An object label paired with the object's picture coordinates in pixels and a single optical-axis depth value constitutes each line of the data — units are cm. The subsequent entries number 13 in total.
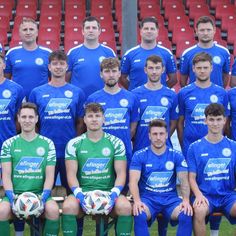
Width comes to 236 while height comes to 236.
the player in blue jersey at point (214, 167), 960
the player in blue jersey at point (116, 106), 1021
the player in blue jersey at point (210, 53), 1076
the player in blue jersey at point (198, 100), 1043
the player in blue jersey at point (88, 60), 1064
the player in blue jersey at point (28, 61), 1063
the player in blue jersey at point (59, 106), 1017
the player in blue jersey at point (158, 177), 954
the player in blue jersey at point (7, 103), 1026
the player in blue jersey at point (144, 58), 1072
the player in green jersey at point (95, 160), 960
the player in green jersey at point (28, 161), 952
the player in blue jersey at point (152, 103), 1037
